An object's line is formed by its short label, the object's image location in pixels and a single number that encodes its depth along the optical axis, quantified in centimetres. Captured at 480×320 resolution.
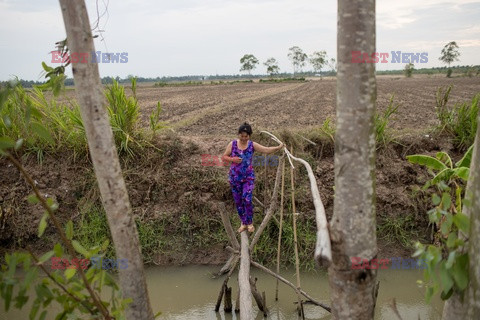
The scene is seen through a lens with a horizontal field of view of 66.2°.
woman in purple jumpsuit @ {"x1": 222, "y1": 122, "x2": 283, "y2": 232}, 391
